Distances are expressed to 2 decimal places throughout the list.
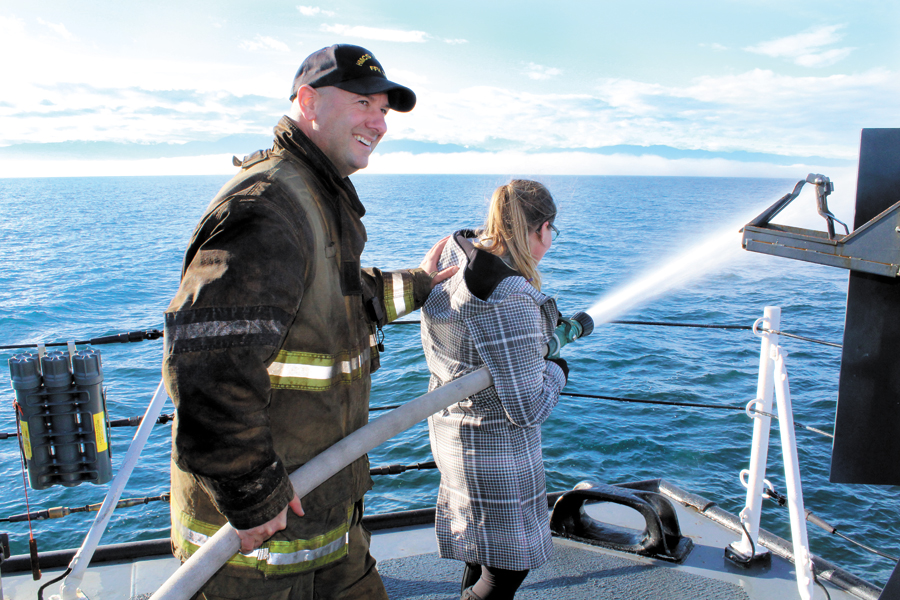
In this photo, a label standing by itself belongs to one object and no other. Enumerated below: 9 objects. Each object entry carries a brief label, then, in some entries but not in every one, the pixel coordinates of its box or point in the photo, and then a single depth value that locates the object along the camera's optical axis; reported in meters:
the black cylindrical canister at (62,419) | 3.19
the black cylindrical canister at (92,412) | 3.24
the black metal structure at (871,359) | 1.78
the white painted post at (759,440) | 3.45
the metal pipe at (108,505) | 2.95
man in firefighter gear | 1.58
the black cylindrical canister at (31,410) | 3.11
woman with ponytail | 2.50
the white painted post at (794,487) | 3.24
